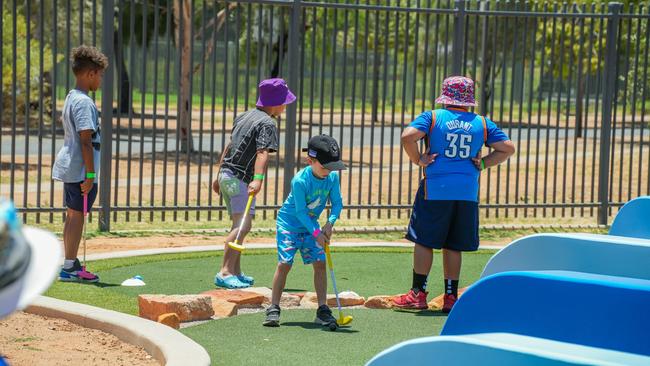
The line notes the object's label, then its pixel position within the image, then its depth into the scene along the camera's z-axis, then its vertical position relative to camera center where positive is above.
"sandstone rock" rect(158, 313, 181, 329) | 13.33 -1.44
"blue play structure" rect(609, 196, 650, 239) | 14.98 -0.87
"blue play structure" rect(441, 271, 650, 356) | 8.91 -0.90
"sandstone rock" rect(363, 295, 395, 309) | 15.23 -1.48
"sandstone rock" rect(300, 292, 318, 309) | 15.16 -1.49
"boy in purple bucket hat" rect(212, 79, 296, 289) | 15.82 -0.61
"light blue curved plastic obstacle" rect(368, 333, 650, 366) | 7.62 -0.92
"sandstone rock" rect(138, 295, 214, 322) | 13.70 -1.41
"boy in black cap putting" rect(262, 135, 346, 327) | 13.39 -0.87
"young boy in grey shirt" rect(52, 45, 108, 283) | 15.92 -0.56
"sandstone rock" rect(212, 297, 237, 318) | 14.36 -1.48
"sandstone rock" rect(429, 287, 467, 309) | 15.52 -1.51
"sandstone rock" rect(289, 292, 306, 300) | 15.55 -1.49
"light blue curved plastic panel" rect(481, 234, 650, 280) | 12.19 -0.93
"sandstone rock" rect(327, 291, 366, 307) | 15.12 -1.46
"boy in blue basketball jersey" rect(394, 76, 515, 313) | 15.06 -0.64
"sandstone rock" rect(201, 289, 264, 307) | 14.89 -1.46
